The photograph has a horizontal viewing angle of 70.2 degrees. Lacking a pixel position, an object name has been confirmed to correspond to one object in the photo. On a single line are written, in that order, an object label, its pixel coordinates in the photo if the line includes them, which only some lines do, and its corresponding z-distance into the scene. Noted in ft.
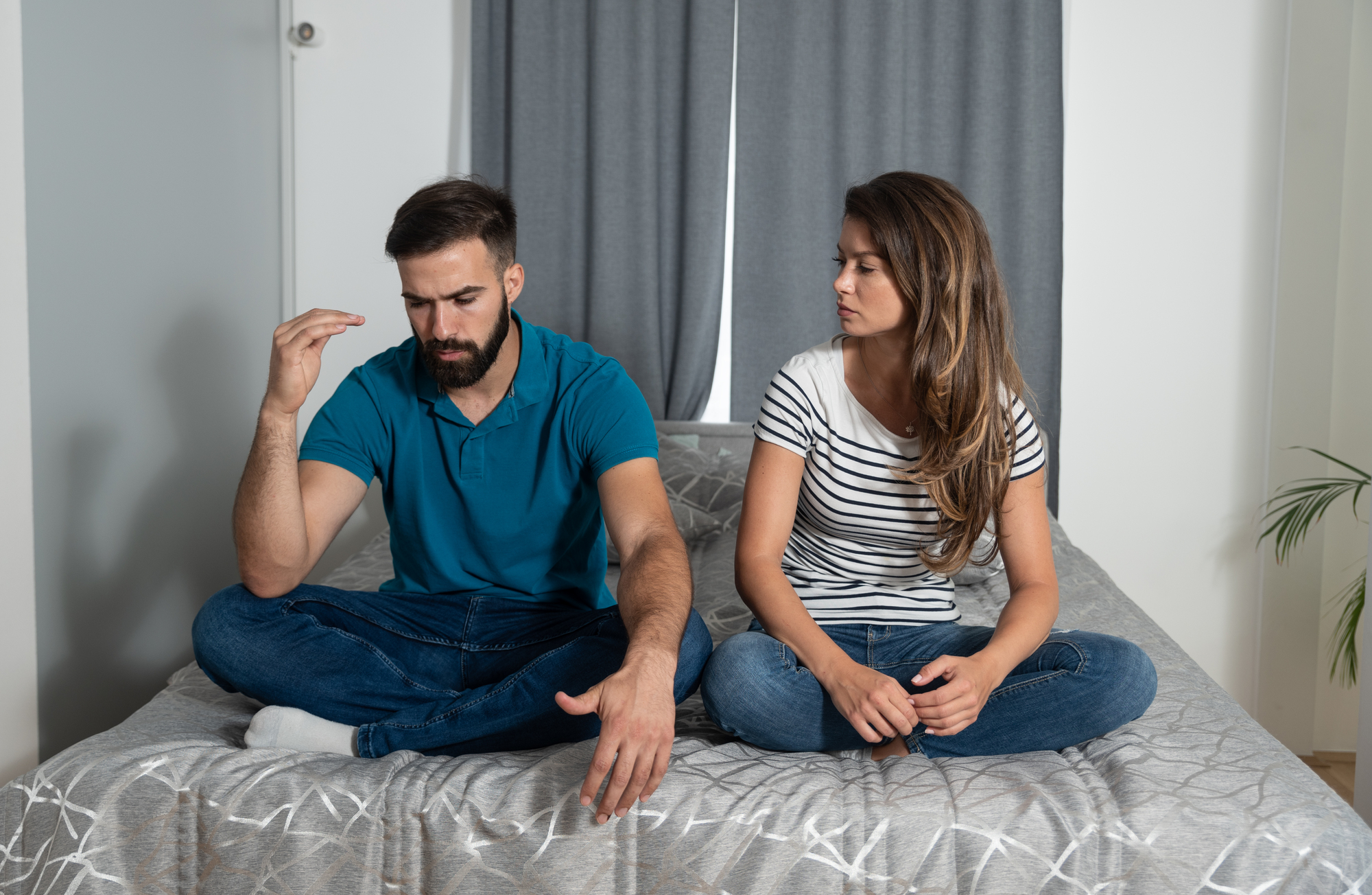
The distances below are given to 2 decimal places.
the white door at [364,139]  9.62
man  4.00
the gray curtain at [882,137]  9.06
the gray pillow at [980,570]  6.50
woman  3.92
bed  3.31
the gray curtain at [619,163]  9.30
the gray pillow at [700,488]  7.56
